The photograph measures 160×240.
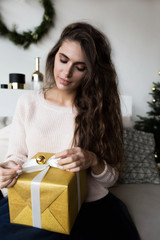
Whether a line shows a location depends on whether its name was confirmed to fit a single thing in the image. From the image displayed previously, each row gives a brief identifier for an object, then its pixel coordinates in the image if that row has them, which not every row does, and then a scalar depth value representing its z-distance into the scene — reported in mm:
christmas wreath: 1985
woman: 822
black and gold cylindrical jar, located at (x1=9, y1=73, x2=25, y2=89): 1640
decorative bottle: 1737
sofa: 969
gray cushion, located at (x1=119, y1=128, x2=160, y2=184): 1317
